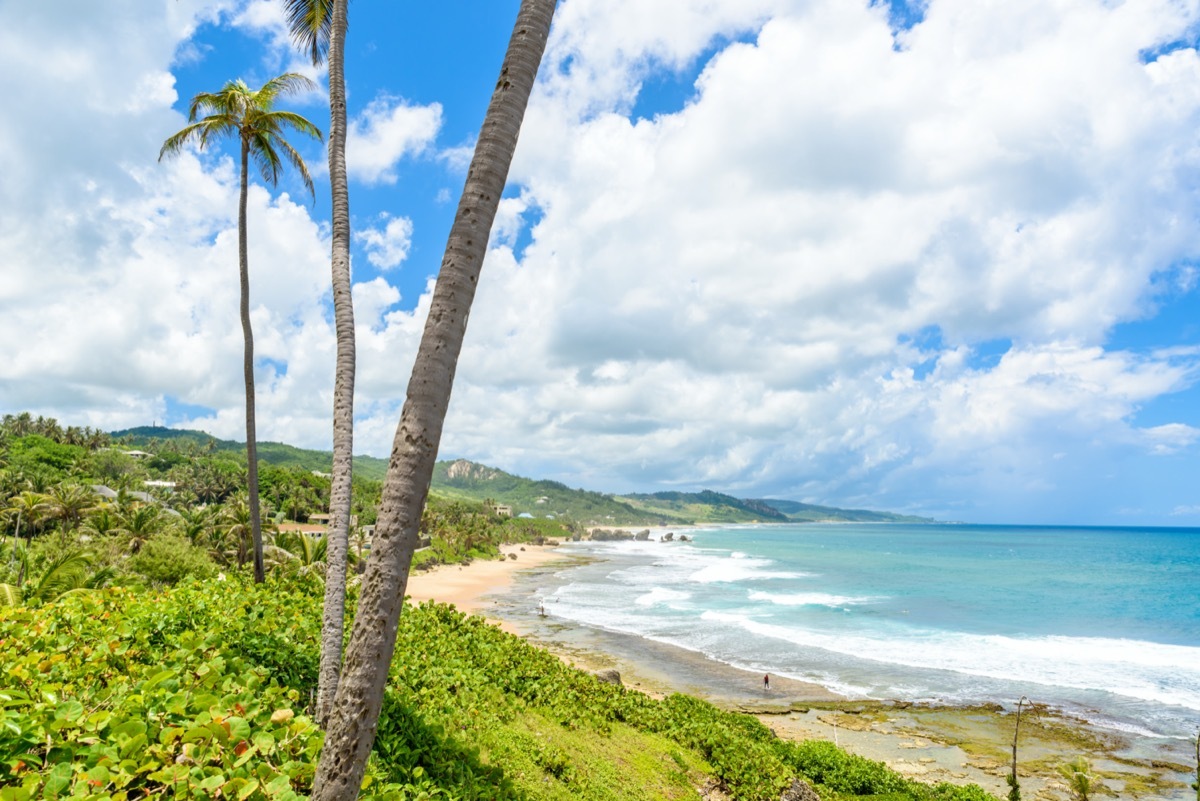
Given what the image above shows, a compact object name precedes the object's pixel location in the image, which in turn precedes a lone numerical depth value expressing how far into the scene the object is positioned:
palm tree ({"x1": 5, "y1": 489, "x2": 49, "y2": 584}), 39.97
